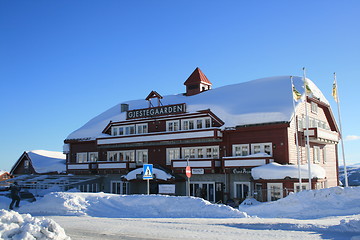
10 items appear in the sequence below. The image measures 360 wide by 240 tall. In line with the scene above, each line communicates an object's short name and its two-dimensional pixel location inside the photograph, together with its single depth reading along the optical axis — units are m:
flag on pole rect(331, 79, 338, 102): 26.47
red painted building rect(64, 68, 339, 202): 29.61
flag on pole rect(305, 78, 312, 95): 27.36
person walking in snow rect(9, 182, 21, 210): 21.73
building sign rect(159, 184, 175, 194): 31.73
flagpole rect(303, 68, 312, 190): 25.05
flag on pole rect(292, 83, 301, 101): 27.80
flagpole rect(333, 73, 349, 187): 25.40
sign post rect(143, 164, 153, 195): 20.10
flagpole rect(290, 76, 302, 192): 25.08
